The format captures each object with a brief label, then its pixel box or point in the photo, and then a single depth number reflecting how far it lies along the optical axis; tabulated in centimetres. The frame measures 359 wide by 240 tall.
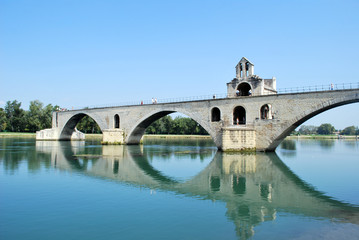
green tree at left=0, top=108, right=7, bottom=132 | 8324
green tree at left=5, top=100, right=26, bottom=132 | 8506
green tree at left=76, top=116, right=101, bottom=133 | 8894
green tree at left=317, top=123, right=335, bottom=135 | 17059
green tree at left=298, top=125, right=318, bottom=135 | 19188
